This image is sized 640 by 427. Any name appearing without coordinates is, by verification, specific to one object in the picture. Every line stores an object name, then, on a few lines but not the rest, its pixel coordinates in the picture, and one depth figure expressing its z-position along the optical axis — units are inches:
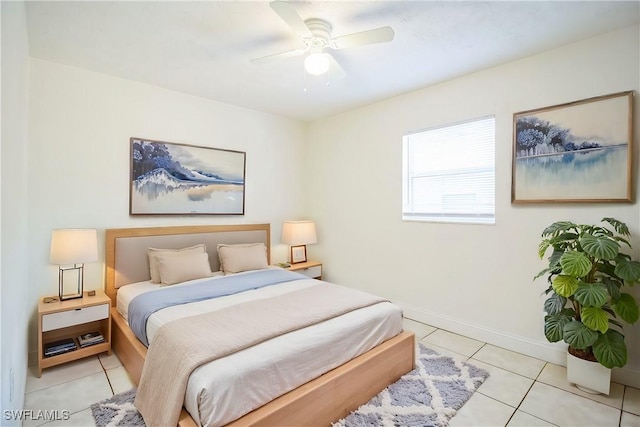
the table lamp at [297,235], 159.5
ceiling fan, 72.8
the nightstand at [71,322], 92.6
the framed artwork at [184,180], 126.3
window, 118.1
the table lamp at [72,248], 97.4
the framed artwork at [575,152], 87.7
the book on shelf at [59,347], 95.2
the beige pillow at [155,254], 119.0
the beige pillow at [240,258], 135.7
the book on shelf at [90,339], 101.5
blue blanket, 89.2
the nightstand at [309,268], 162.2
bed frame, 63.5
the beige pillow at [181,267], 115.8
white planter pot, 81.2
